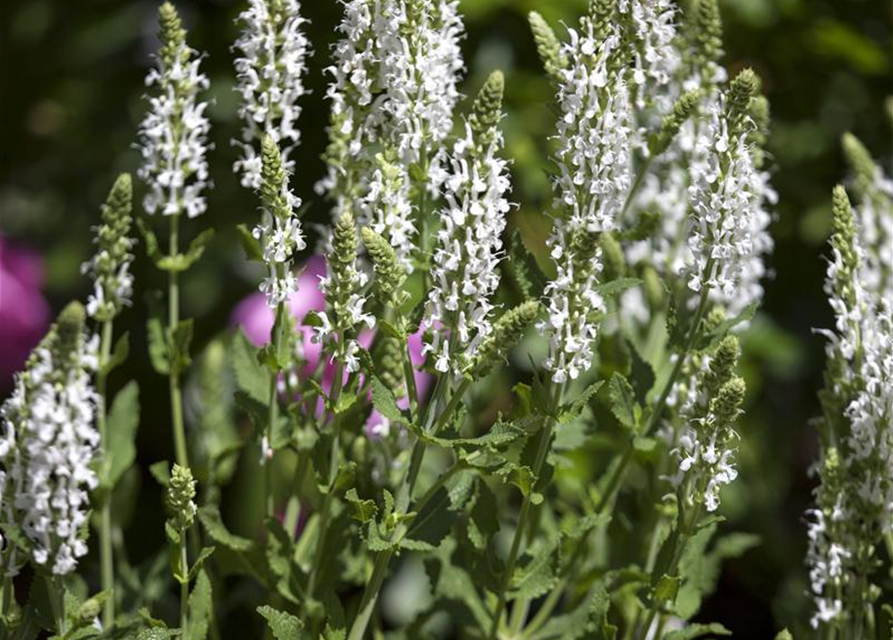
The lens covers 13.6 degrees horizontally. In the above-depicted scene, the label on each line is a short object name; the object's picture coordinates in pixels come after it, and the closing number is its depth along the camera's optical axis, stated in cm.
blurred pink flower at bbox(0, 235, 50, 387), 231
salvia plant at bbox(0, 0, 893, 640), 138
